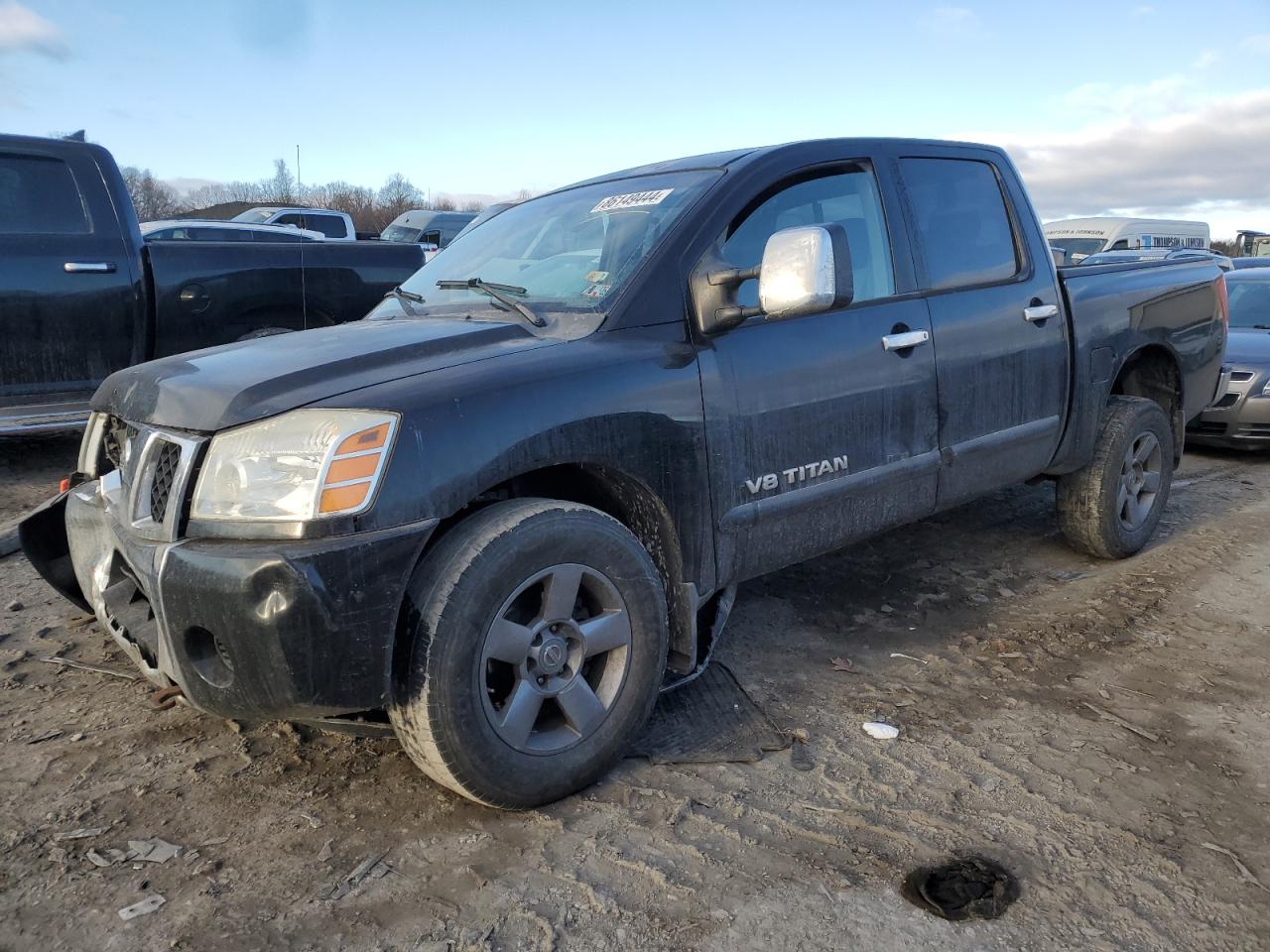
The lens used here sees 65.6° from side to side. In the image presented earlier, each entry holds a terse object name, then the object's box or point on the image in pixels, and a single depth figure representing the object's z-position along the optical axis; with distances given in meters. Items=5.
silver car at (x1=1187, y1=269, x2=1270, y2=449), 7.45
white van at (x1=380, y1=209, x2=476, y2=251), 18.47
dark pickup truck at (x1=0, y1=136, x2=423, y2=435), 5.55
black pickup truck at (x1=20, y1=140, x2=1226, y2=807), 2.30
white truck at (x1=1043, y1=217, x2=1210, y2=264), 19.80
